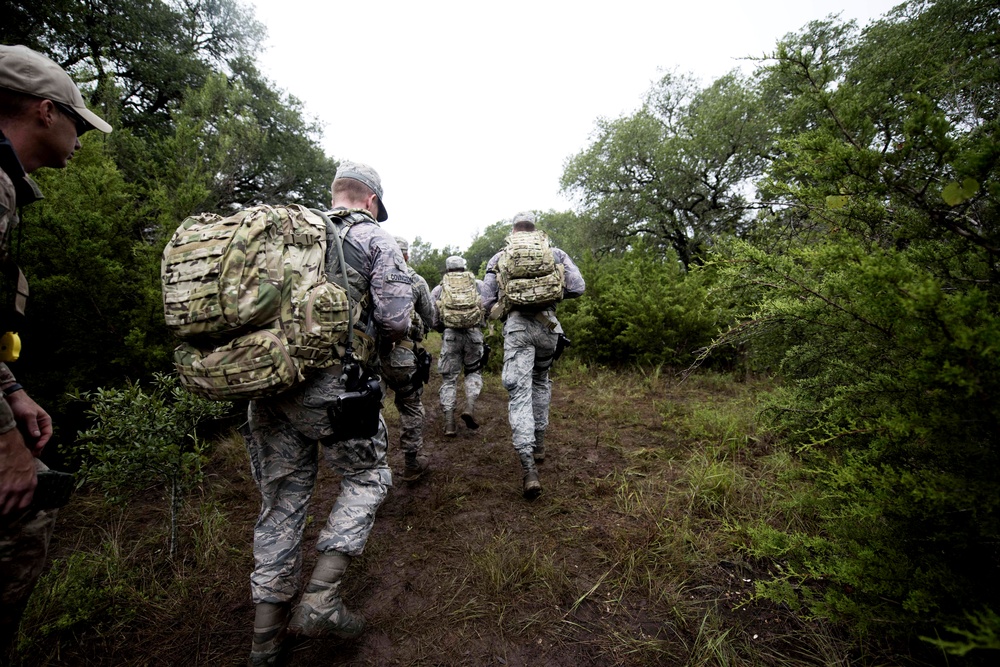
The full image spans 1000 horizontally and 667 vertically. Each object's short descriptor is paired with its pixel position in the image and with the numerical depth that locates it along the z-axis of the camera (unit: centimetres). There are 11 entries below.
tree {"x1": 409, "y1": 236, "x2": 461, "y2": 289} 1599
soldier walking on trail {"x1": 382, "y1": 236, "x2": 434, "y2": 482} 320
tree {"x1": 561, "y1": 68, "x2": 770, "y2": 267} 1600
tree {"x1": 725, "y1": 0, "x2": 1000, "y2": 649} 105
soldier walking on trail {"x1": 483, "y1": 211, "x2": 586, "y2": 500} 334
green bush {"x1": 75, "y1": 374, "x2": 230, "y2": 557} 221
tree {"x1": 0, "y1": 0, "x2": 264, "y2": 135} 906
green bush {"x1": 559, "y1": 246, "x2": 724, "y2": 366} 655
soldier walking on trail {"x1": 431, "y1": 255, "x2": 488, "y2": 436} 484
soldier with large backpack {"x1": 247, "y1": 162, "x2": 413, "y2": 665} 177
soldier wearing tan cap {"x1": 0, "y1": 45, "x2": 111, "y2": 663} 120
